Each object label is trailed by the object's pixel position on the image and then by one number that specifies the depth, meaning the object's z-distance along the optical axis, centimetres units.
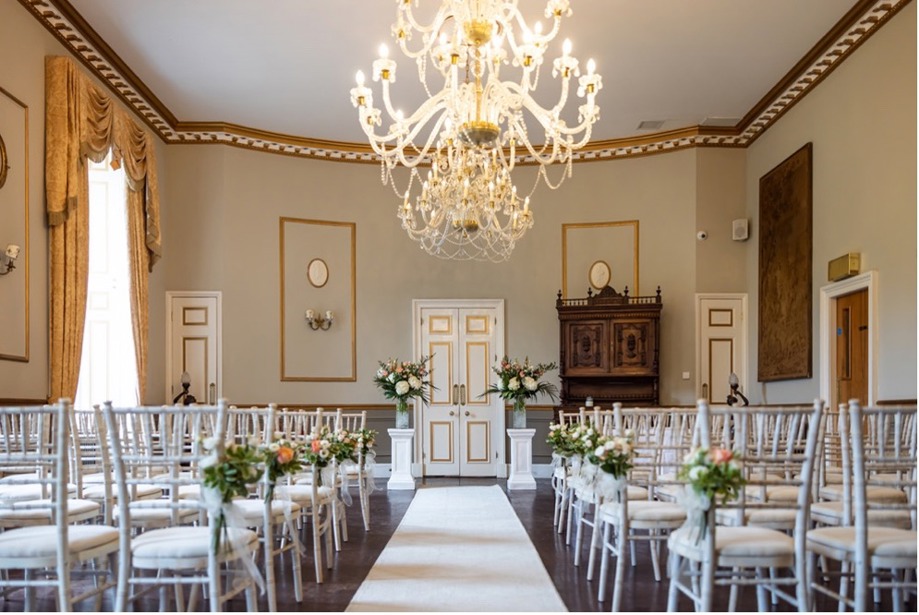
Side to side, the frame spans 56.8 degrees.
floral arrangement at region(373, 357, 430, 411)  989
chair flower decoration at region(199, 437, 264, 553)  324
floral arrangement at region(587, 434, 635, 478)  416
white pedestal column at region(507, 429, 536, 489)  1011
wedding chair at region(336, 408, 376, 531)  679
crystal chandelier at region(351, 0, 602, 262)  567
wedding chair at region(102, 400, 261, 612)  324
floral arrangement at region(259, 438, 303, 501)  375
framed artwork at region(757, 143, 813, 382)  919
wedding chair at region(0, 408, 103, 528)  386
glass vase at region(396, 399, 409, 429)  1010
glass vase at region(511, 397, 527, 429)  1021
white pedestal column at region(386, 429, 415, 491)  1020
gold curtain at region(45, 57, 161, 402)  738
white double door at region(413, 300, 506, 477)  1183
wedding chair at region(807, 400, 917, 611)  323
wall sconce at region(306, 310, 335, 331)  1141
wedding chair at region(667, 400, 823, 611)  318
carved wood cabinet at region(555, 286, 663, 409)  1082
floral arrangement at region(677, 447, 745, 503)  316
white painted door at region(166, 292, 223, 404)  1084
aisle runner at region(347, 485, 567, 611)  434
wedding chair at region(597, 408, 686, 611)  409
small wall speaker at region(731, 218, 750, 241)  1089
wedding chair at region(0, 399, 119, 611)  324
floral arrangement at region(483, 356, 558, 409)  1008
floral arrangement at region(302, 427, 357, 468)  489
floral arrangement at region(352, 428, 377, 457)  604
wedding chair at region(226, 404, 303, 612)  390
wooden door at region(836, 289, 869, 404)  807
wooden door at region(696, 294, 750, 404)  1105
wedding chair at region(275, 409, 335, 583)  484
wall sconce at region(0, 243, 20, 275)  650
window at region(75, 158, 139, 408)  937
